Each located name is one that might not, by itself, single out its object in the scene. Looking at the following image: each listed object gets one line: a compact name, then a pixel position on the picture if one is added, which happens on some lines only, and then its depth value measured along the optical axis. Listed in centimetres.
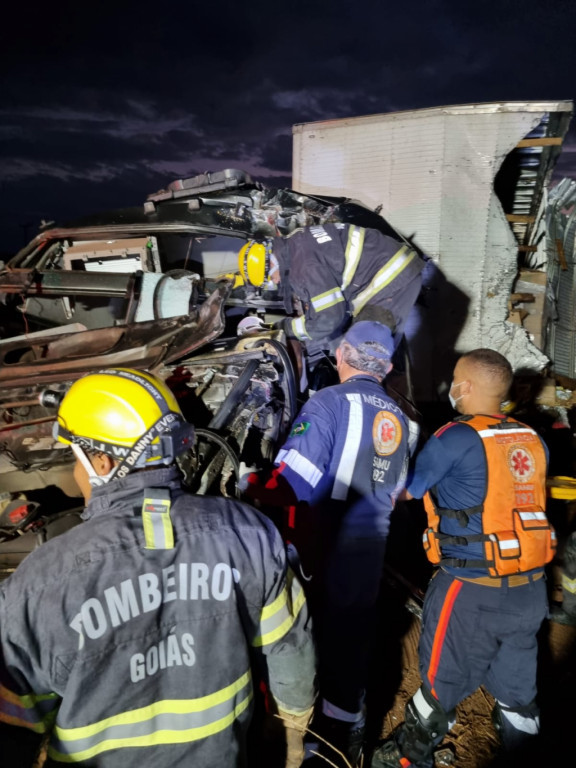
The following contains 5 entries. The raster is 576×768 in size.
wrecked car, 271
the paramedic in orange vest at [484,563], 199
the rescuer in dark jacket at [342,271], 345
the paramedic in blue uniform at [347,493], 205
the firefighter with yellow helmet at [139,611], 104
